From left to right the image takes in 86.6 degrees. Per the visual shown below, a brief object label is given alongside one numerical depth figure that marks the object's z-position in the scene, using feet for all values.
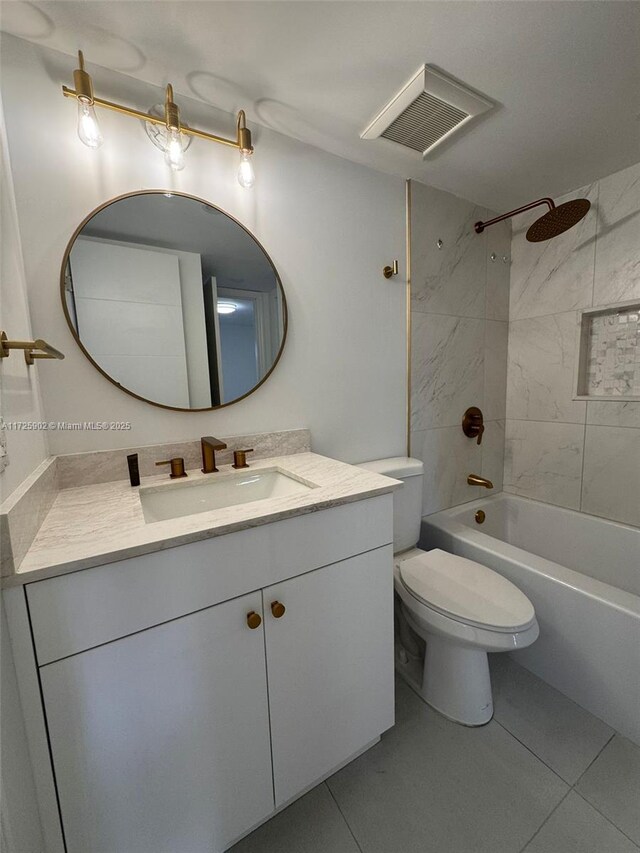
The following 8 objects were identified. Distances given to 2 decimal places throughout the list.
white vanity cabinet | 2.14
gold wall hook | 5.17
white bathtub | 3.78
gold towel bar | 2.07
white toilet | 3.47
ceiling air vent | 3.52
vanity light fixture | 2.93
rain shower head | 4.62
